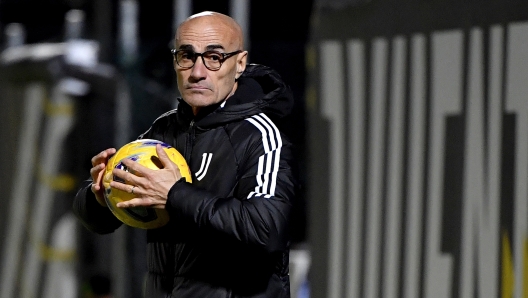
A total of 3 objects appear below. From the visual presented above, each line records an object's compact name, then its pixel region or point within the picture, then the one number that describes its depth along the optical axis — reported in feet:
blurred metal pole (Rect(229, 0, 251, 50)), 73.97
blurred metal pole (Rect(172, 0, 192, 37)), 73.61
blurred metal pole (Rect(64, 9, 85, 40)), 78.19
